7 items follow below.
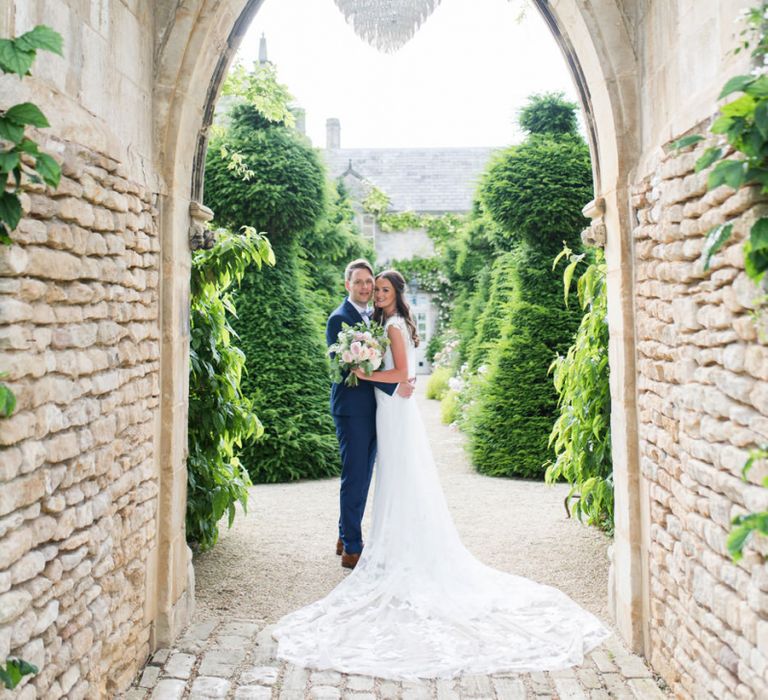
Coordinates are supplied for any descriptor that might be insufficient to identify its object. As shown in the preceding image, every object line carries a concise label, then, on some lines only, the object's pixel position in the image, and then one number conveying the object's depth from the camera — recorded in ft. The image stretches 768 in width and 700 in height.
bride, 11.68
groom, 16.63
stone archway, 12.00
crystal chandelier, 13.08
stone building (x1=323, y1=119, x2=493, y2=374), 75.31
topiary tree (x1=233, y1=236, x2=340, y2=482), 25.54
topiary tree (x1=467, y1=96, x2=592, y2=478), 26.27
